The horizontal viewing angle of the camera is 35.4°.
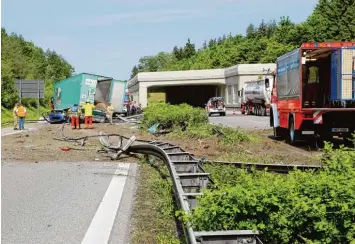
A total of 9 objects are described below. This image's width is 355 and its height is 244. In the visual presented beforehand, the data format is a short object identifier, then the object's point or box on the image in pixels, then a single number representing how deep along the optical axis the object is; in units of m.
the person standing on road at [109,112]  36.22
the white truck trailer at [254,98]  48.44
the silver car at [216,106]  55.58
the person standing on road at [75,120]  30.08
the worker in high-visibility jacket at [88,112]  30.58
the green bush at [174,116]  22.64
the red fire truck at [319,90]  16.23
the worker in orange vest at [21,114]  31.47
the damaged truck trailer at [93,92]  37.22
